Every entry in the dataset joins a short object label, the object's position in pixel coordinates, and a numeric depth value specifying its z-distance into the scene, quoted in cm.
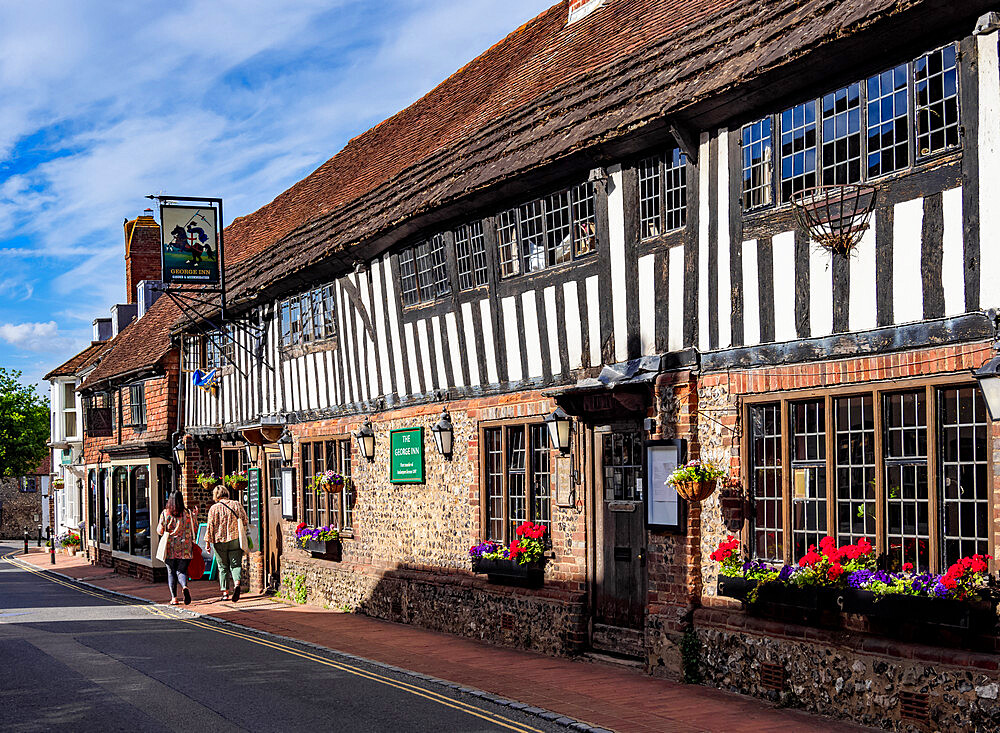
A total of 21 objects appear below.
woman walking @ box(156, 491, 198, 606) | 1966
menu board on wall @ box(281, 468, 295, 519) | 2020
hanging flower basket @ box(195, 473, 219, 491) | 2475
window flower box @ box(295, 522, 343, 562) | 1858
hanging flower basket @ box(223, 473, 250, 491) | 2268
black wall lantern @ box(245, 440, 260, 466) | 2159
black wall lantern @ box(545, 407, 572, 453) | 1272
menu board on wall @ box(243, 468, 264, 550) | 2178
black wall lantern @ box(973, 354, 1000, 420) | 760
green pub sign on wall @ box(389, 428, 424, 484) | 1583
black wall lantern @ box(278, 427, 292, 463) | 2045
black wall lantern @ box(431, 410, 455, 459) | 1496
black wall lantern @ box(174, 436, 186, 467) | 2572
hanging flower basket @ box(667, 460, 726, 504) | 1032
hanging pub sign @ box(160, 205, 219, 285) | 2205
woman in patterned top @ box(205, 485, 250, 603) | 1959
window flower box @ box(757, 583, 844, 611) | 895
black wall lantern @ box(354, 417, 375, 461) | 1727
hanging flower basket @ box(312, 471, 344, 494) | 1809
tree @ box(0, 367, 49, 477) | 6222
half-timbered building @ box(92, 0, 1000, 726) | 836
